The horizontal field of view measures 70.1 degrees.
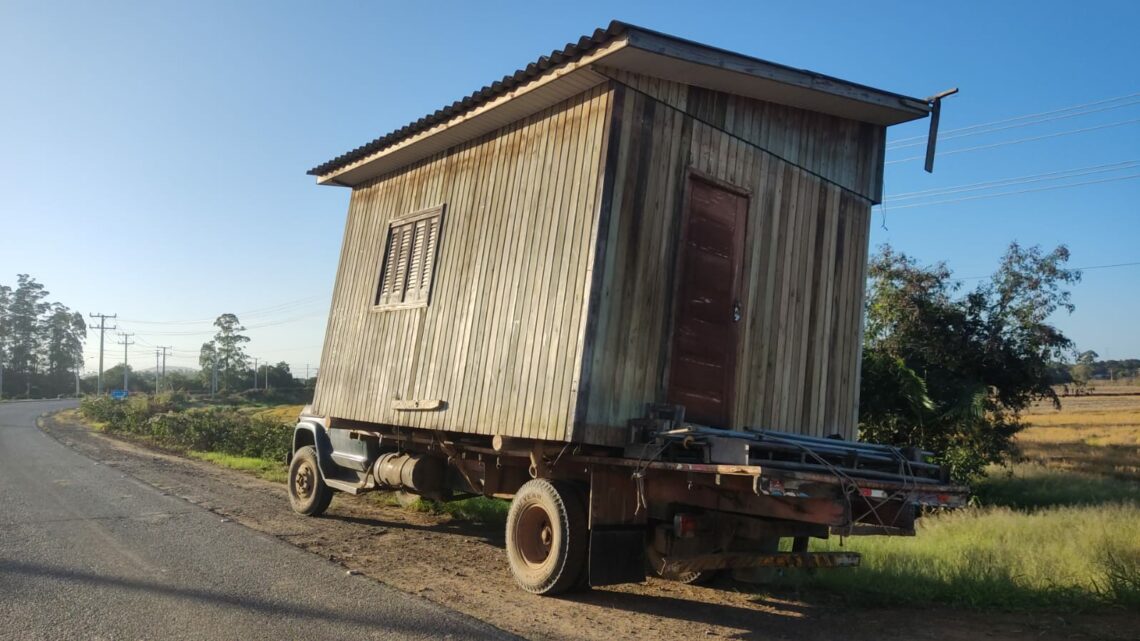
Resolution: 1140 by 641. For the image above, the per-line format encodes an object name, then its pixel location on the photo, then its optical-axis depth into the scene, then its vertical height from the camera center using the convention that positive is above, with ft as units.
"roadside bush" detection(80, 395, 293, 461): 69.46 -3.16
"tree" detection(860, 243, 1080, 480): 57.67 +11.21
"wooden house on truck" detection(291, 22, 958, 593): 21.42 +4.87
